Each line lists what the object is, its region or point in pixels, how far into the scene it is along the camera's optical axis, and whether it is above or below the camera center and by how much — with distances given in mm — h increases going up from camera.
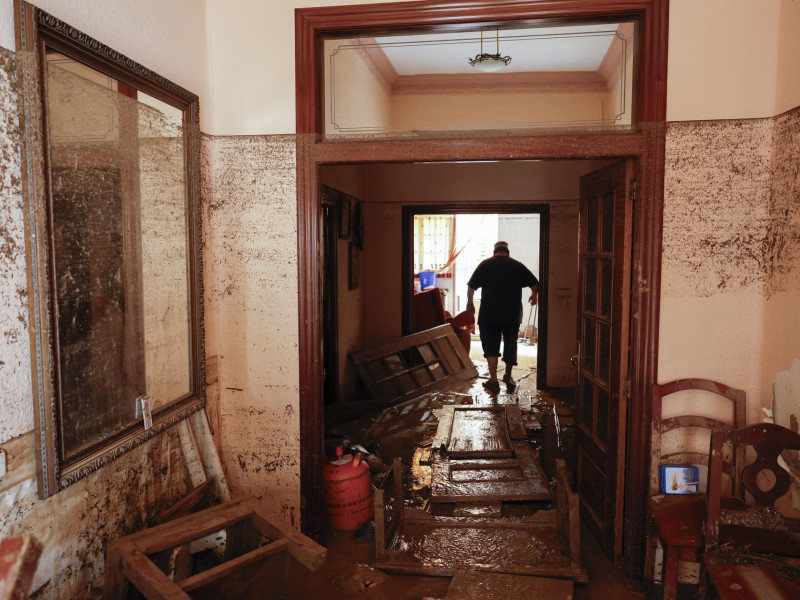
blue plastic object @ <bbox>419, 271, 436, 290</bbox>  12520 -461
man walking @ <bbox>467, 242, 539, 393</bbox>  6758 -444
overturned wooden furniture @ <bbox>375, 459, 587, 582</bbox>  2896 -1561
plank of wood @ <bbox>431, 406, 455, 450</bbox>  4543 -1438
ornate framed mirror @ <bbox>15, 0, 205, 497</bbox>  1782 +52
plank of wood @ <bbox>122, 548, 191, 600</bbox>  1782 -1029
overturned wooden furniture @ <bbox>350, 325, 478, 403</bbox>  6328 -1266
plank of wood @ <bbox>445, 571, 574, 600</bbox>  2678 -1570
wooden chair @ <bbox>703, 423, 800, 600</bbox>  2211 -1048
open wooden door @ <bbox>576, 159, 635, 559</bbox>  2895 -482
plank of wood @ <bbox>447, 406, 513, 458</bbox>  4305 -1436
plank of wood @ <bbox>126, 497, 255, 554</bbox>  2072 -1028
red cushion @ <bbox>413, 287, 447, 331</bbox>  8047 -732
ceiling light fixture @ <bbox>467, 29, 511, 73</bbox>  3836 +1324
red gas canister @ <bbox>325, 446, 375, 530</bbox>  3461 -1416
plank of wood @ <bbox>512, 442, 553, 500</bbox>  3758 -1489
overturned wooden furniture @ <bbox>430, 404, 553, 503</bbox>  3748 -1486
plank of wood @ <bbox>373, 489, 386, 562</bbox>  2896 -1390
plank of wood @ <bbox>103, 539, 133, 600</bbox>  1947 -1084
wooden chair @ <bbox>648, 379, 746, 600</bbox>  2504 -1164
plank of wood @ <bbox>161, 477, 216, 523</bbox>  2494 -1113
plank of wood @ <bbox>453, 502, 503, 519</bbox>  3623 -1619
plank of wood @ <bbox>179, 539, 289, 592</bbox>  1923 -1075
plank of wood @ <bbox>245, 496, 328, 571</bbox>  2113 -1077
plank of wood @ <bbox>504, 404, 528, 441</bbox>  4664 -1409
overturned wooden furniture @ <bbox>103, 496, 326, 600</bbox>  1907 -1073
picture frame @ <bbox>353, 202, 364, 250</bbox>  6637 +367
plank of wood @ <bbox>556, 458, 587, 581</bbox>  2797 -1356
